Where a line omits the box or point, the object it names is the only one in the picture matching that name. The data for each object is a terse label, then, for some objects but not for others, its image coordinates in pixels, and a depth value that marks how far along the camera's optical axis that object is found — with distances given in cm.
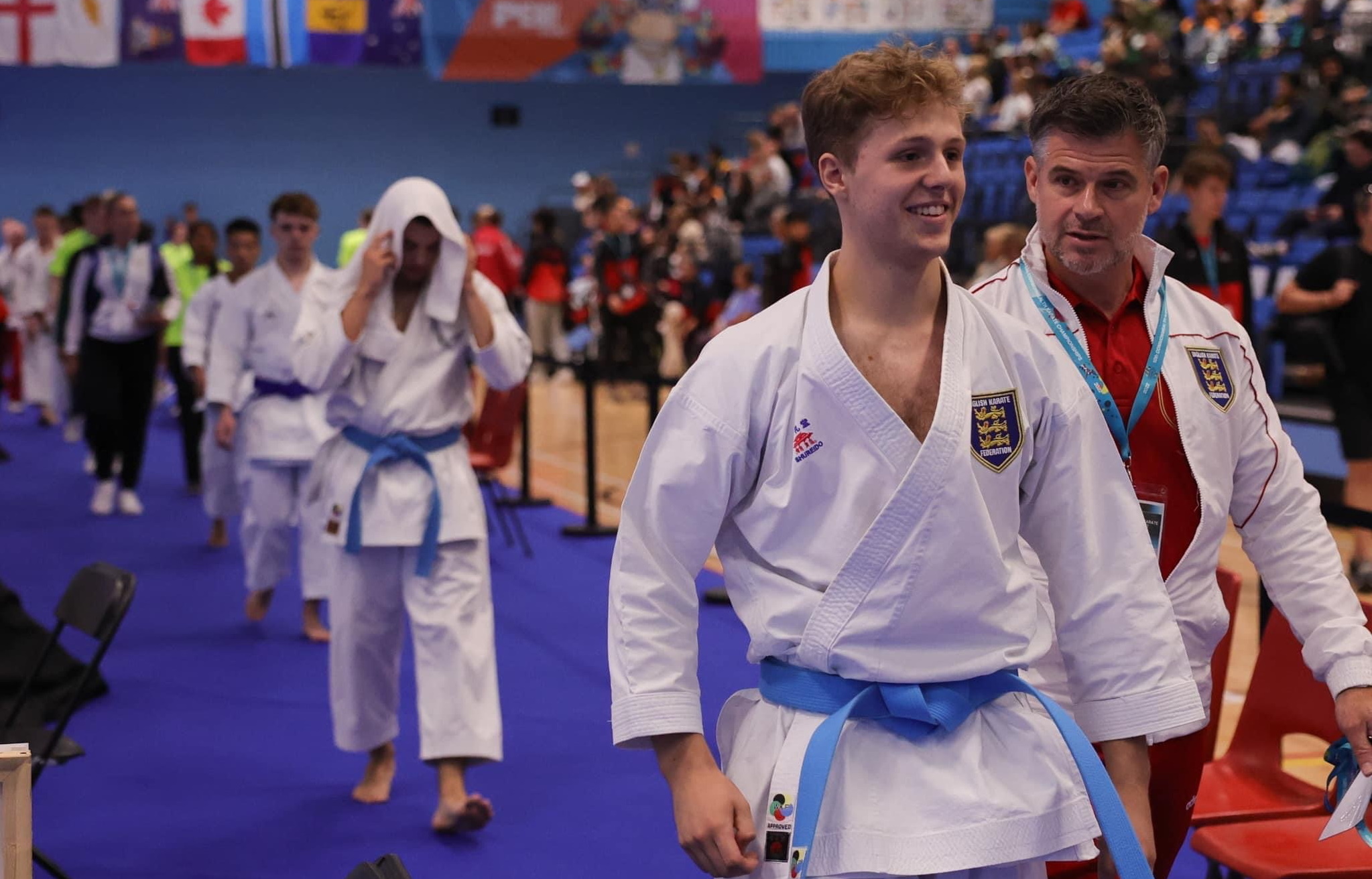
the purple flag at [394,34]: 1519
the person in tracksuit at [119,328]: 906
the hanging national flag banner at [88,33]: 1418
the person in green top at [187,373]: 966
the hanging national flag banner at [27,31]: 1392
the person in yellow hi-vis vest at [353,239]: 1269
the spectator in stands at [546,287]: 1686
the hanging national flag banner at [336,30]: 1500
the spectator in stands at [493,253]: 1559
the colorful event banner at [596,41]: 1564
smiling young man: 190
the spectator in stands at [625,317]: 1538
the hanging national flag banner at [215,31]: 1475
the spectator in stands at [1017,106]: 1446
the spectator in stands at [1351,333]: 629
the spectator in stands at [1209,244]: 527
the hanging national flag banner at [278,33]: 1482
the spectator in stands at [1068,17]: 1791
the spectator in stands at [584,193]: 1847
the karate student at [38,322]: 1377
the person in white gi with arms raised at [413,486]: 427
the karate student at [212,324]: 737
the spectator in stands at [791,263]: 895
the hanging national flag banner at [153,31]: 1456
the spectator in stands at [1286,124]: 1155
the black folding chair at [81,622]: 364
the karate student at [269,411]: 661
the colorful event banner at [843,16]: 1669
